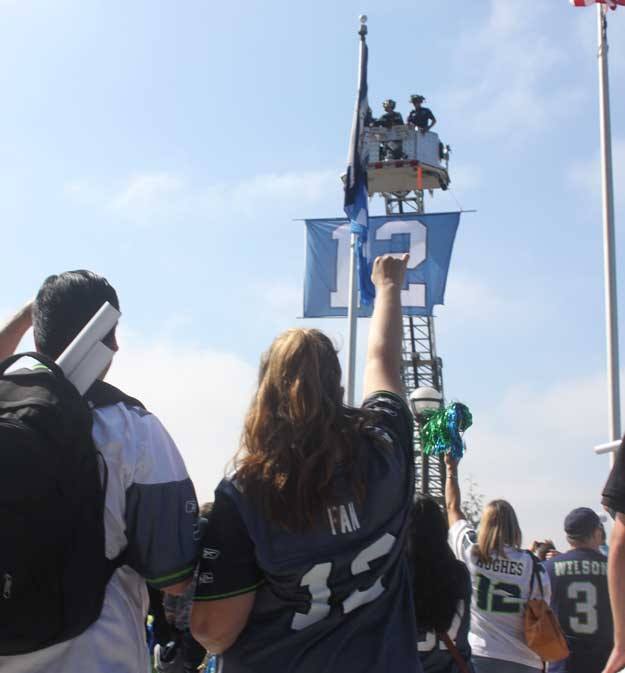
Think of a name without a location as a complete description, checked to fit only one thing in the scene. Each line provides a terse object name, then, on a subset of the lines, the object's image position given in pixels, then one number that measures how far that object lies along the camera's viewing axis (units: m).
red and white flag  11.93
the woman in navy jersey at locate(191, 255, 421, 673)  2.48
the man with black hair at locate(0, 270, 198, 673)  2.29
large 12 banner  10.62
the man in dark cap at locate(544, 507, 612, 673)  6.29
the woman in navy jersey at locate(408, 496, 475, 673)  4.20
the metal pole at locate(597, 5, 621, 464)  10.69
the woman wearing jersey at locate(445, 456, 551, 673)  5.76
